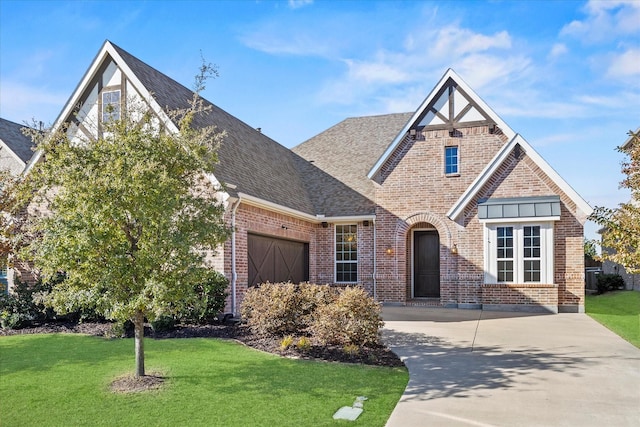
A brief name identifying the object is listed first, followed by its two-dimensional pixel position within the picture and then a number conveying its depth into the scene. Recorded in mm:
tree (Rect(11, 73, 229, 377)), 6426
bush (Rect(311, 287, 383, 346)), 8773
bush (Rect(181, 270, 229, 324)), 11617
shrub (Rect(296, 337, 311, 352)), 8859
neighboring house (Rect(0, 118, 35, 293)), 15633
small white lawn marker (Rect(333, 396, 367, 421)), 5461
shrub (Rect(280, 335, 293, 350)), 9044
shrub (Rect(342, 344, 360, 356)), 8406
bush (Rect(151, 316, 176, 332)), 11023
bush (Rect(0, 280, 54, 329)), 12281
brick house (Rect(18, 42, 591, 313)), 14320
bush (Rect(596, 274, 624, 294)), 22969
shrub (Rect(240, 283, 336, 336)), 10148
